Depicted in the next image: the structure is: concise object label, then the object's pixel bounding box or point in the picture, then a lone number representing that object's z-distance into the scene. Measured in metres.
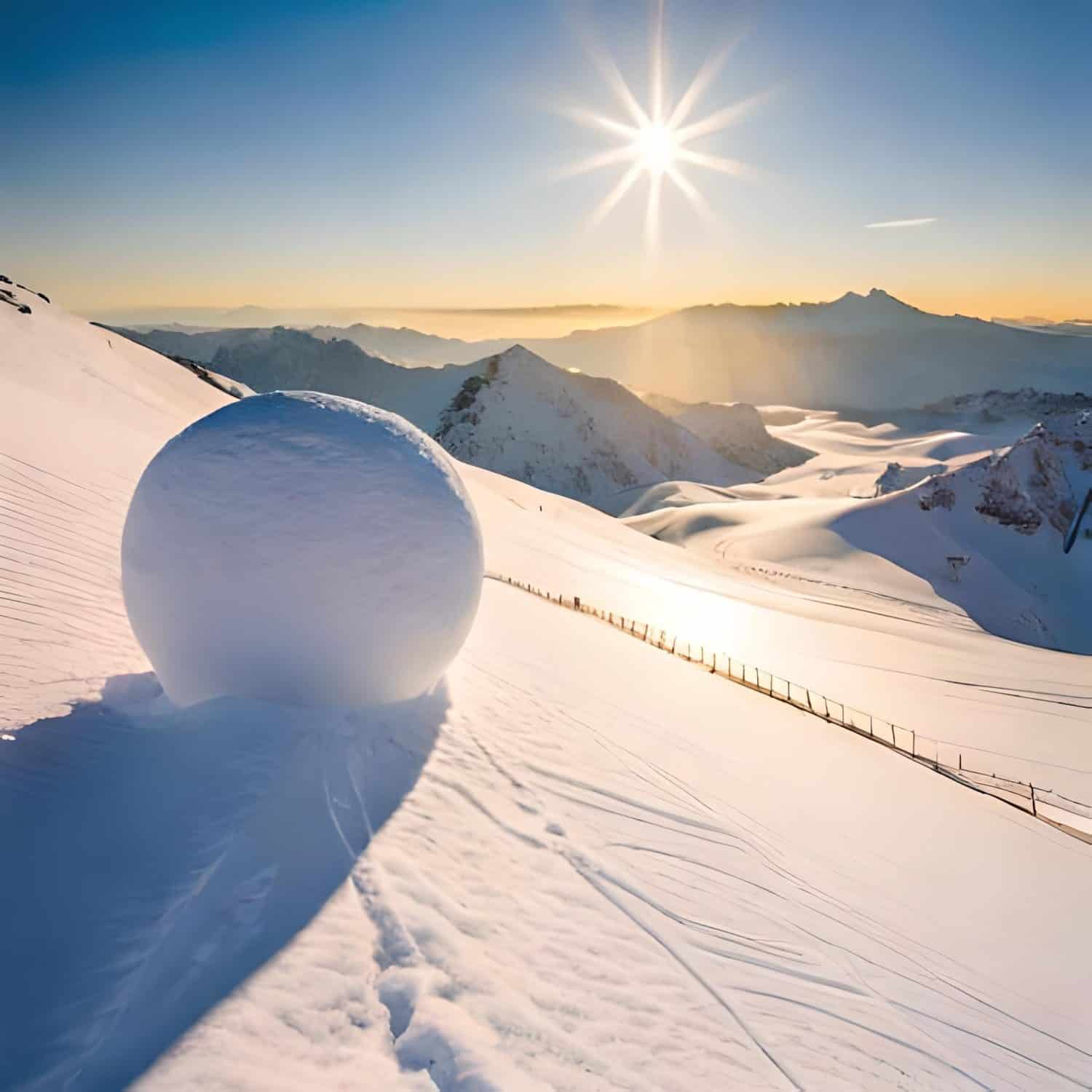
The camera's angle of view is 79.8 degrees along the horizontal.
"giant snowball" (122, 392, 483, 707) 5.51
